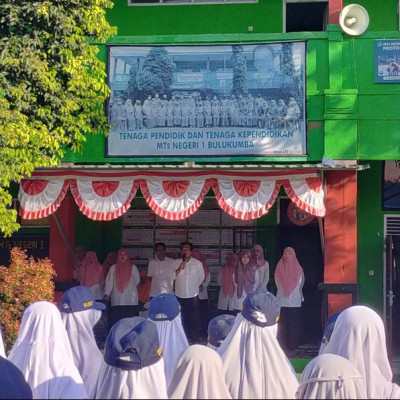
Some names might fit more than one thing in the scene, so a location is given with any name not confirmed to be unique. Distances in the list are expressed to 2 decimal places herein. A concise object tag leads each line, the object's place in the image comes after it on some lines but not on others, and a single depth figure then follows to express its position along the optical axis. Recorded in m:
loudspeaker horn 12.10
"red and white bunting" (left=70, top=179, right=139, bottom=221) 11.95
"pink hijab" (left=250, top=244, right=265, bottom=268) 12.96
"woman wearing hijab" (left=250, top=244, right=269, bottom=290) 12.88
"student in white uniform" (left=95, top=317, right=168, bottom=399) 5.59
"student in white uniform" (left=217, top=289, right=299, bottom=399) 6.55
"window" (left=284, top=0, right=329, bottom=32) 14.44
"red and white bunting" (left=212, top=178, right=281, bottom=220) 11.73
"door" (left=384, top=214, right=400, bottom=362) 12.90
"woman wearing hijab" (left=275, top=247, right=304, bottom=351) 12.62
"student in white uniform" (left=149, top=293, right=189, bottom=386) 8.20
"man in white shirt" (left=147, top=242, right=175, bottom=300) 13.16
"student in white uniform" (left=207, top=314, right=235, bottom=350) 7.57
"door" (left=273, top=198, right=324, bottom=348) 14.31
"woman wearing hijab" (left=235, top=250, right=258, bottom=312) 12.89
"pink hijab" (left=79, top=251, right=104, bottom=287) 13.59
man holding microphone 12.73
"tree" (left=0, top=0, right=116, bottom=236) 10.19
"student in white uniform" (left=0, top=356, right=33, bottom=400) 5.34
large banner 12.16
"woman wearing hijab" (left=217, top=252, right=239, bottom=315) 13.10
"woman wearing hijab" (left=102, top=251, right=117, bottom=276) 14.05
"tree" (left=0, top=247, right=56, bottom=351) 10.62
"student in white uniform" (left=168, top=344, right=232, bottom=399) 5.45
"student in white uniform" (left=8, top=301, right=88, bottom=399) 6.45
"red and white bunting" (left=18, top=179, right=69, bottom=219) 12.09
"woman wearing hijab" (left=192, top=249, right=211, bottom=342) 13.34
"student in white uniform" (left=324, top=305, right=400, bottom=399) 6.73
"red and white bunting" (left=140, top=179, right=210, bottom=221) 11.85
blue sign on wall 12.14
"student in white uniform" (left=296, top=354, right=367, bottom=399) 5.37
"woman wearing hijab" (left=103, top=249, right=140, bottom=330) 13.30
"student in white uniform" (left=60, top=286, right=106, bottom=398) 8.02
